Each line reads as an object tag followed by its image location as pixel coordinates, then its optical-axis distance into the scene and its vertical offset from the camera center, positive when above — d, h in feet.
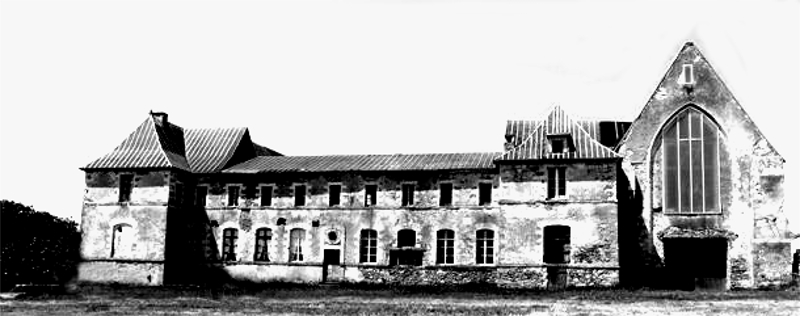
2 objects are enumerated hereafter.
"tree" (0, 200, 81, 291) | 112.47 -1.84
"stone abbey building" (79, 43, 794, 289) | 114.73 +4.99
